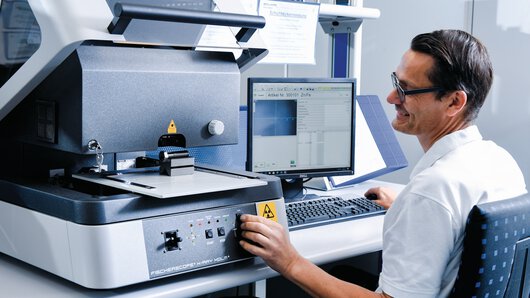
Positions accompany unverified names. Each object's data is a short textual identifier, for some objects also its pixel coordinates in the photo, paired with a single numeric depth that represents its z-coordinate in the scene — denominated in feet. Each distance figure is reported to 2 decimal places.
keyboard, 5.41
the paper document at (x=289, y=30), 6.58
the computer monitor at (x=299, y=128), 5.95
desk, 3.84
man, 3.79
